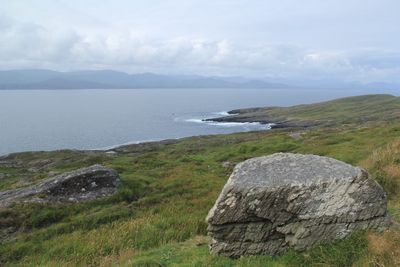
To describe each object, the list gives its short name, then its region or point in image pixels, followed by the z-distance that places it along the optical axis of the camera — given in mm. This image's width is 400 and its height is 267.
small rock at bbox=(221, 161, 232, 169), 38534
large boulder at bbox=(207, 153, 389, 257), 11882
